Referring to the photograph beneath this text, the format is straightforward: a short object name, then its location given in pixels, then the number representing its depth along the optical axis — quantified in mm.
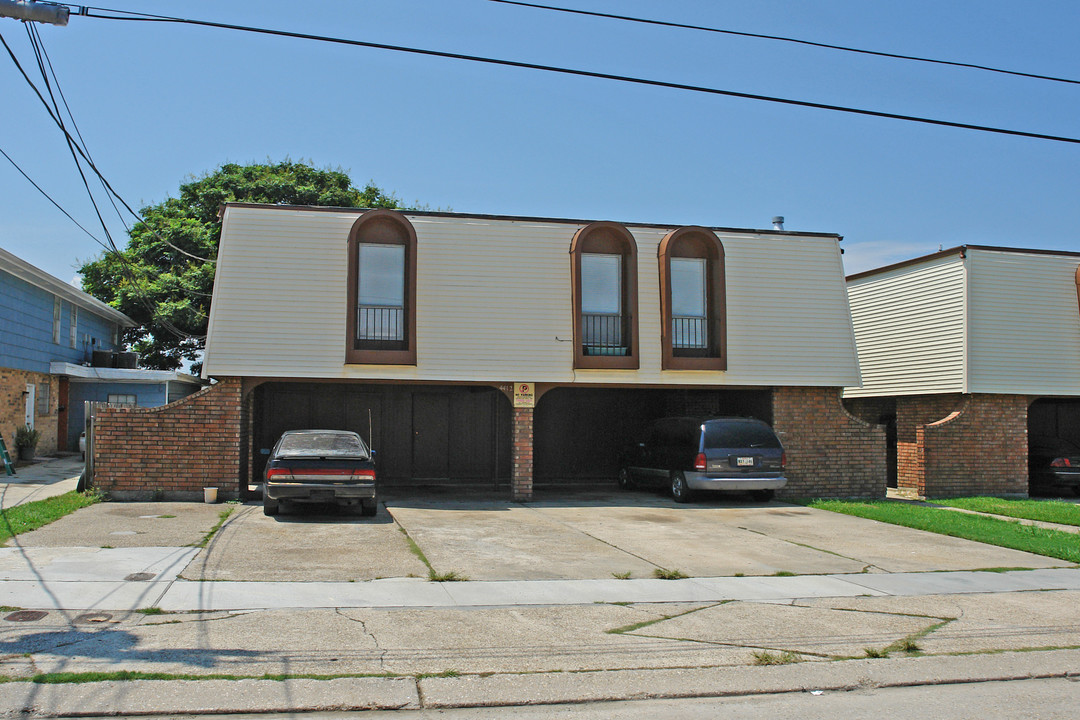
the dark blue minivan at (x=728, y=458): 16672
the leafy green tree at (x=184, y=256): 32125
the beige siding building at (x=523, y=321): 16609
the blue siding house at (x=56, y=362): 21562
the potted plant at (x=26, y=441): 21875
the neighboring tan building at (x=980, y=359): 19250
